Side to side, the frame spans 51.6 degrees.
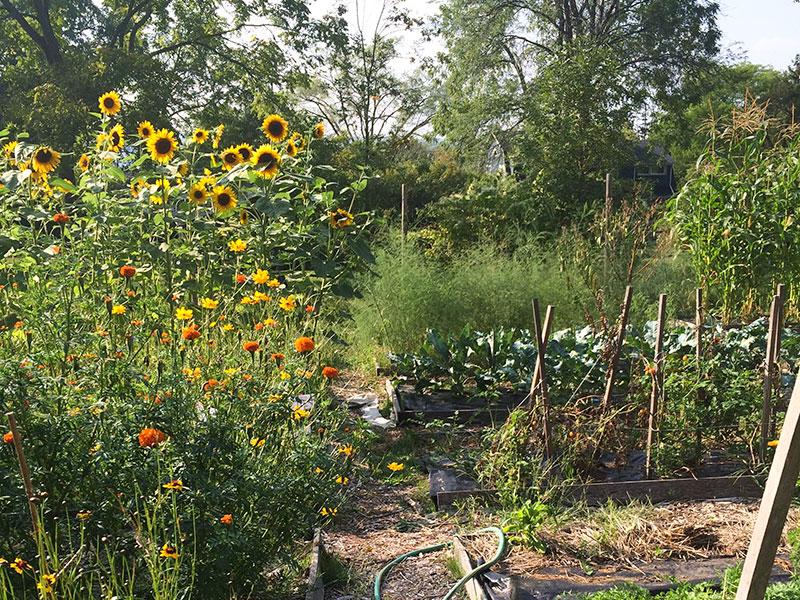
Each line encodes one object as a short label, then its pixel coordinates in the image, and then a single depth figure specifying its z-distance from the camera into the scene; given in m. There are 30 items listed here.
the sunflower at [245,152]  4.65
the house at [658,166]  16.91
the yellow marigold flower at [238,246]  3.82
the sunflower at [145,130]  4.75
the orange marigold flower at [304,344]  2.64
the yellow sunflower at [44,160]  4.05
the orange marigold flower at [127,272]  2.75
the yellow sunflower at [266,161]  4.65
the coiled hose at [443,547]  2.53
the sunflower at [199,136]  4.68
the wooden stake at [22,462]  1.75
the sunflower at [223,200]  4.39
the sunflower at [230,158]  4.58
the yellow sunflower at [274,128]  4.93
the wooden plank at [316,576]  2.70
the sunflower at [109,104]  4.70
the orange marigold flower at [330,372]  2.78
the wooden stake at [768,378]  3.52
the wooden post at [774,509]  1.42
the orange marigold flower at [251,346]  2.62
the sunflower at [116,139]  4.54
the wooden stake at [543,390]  3.59
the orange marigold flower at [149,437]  1.99
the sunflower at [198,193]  4.16
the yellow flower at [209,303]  2.93
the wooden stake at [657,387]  3.68
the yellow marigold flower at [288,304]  3.14
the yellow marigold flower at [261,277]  3.20
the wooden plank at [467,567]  2.72
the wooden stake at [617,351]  3.66
